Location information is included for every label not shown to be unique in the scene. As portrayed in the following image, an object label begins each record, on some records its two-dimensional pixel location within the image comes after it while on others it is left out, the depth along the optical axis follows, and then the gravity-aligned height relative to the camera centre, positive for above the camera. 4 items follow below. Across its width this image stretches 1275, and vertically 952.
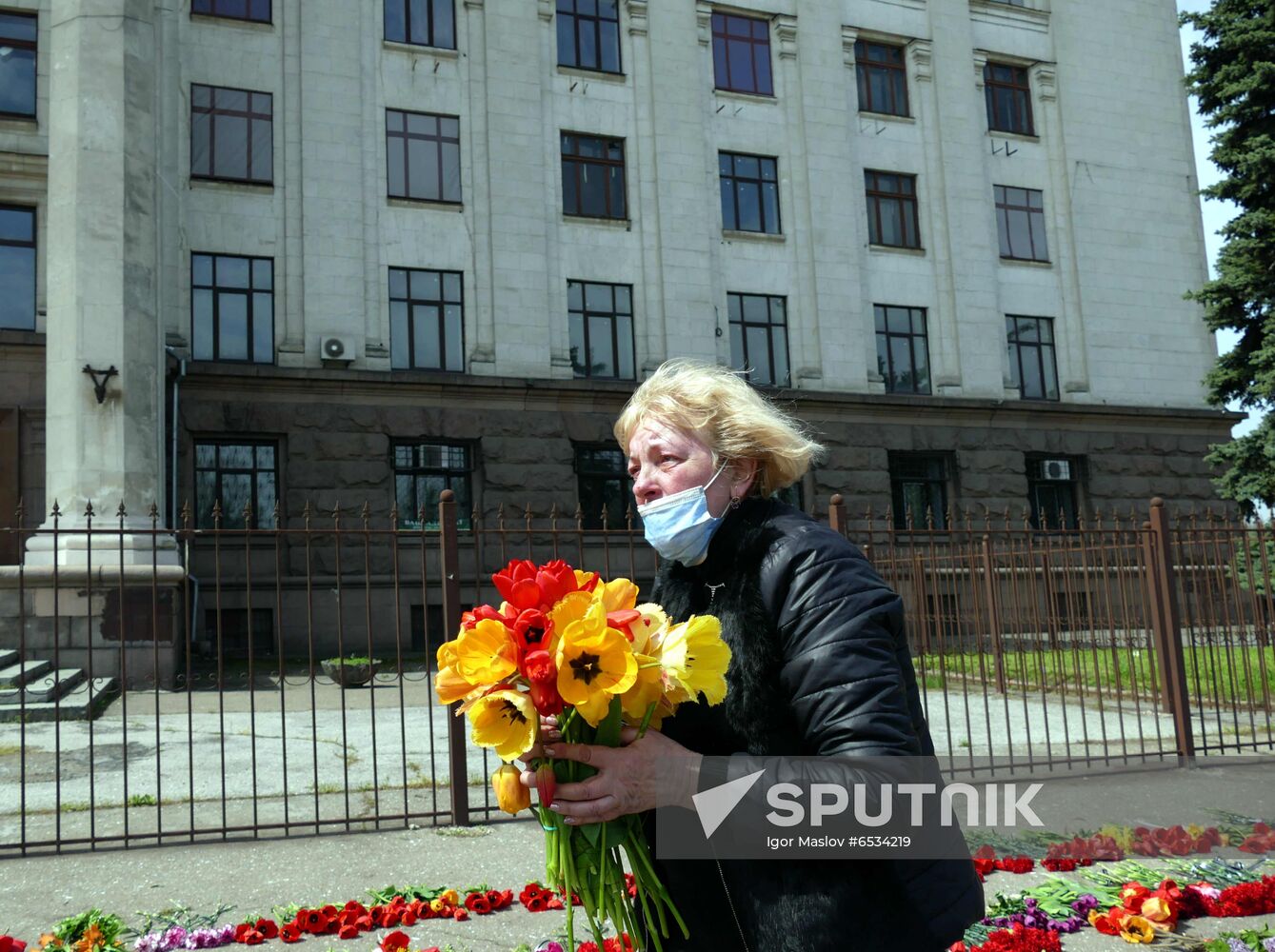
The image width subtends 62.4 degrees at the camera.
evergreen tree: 19.09 +6.26
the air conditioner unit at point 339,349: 19.31 +4.40
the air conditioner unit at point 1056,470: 24.67 +1.93
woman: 1.97 -0.22
